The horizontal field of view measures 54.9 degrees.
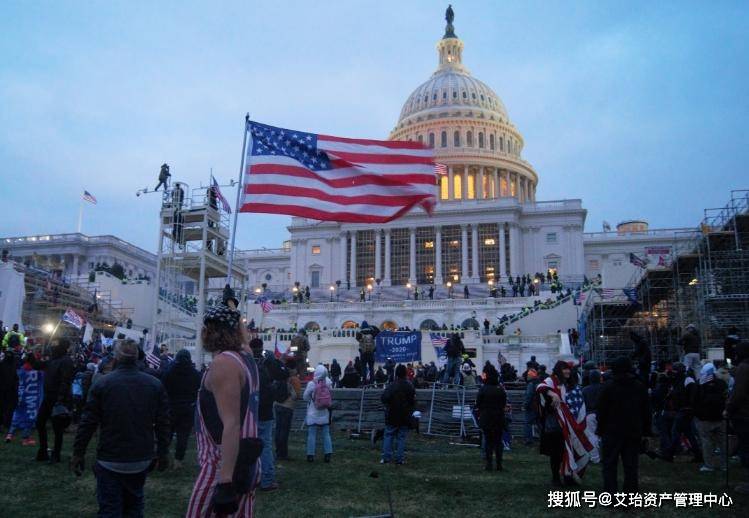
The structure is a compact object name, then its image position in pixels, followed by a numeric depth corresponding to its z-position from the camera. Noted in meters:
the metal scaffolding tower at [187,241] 35.25
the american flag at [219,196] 30.96
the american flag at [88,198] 73.66
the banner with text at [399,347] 25.66
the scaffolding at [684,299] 31.81
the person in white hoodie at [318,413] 13.36
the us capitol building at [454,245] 67.26
